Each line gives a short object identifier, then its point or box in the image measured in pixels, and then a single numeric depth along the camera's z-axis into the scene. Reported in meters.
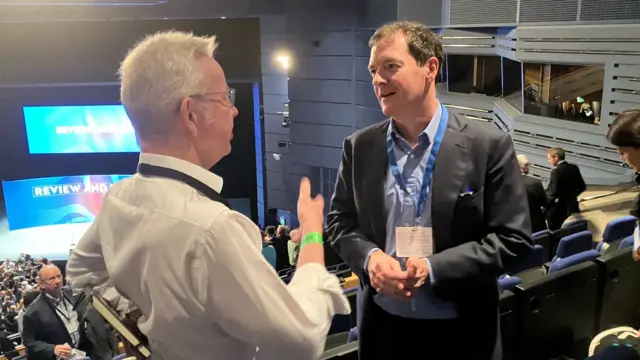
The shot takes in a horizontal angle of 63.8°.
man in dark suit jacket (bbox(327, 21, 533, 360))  1.48
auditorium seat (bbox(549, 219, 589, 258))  4.88
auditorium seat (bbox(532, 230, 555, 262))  4.72
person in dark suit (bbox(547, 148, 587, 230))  5.96
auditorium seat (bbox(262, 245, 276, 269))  5.83
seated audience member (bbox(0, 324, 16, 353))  4.79
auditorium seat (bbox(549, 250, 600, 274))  3.12
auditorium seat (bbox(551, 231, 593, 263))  3.82
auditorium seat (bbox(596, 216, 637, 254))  4.21
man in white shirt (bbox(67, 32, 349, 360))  0.99
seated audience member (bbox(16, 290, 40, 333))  4.47
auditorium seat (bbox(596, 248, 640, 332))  2.87
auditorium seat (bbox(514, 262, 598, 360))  2.56
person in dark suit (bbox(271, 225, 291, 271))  7.10
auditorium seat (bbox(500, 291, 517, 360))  2.44
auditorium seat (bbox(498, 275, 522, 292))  2.90
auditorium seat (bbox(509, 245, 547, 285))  3.86
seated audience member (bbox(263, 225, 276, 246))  7.66
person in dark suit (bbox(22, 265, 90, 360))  3.82
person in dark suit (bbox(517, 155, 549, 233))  5.60
